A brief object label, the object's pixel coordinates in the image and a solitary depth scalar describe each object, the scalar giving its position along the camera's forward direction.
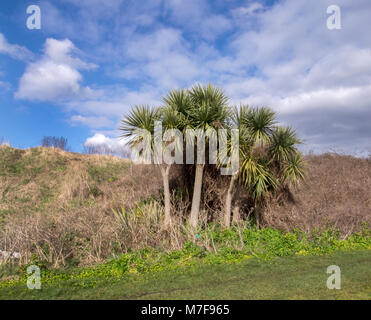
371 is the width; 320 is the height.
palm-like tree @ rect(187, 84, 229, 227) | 12.21
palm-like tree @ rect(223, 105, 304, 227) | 12.62
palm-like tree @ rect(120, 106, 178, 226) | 12.05
